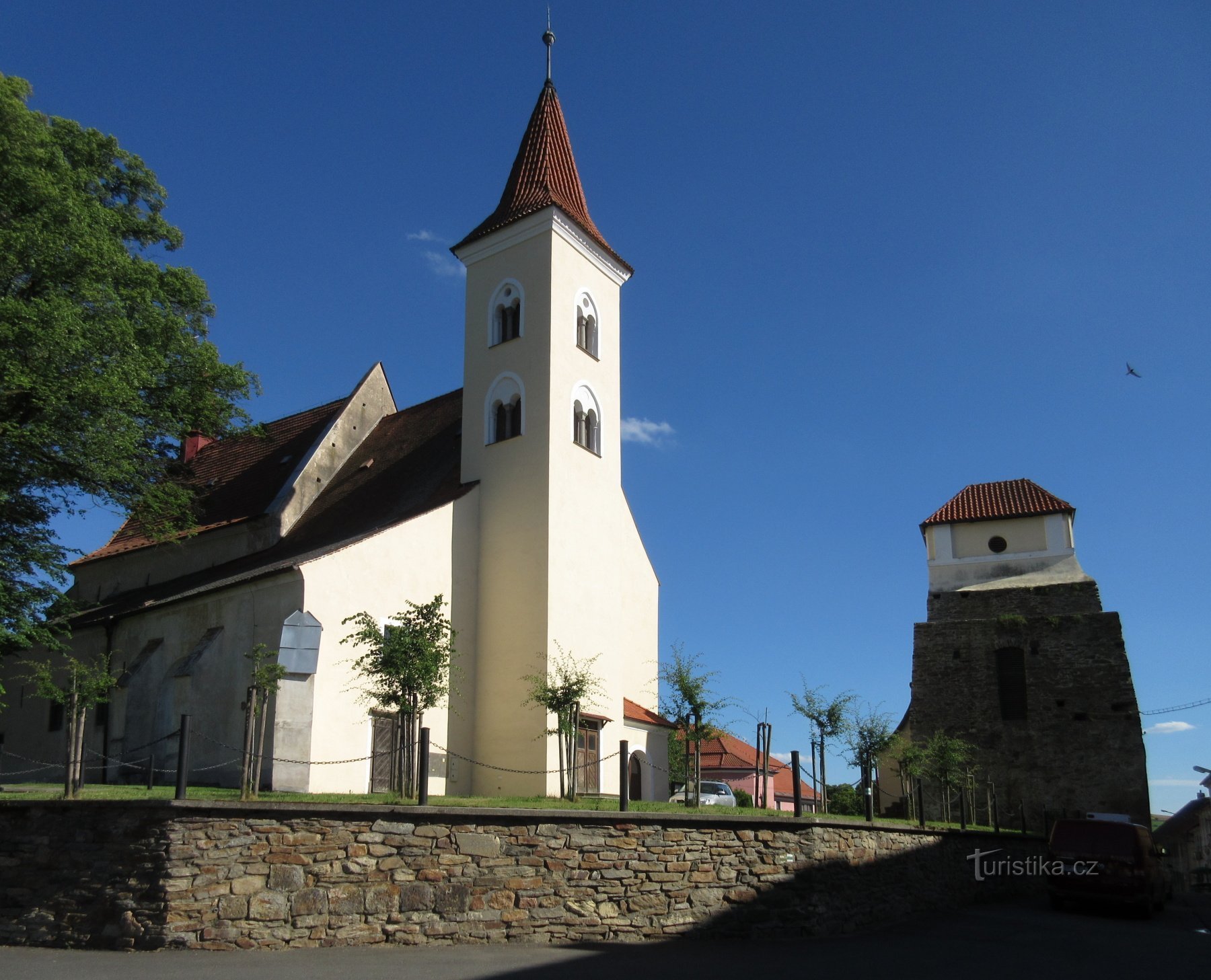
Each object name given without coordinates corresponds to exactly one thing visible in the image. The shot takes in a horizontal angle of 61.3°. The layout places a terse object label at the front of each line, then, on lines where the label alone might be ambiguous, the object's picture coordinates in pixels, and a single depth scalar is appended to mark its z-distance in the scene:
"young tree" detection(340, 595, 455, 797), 17.16
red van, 19.28
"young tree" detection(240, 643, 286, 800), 13.37
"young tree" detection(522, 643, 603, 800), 20.86
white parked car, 29.33
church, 21.36
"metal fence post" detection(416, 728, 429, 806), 12.40
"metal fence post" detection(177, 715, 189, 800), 11.03
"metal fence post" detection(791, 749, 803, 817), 14.71
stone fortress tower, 32.53
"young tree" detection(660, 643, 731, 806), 20.98
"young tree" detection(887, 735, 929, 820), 26.70
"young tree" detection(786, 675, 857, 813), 22.78
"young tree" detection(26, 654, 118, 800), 14.17
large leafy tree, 19.67
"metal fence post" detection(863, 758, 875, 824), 17.15
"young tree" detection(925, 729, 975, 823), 27.17
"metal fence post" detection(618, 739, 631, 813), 13.70
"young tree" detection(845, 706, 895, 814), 25.02
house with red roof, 58.44
